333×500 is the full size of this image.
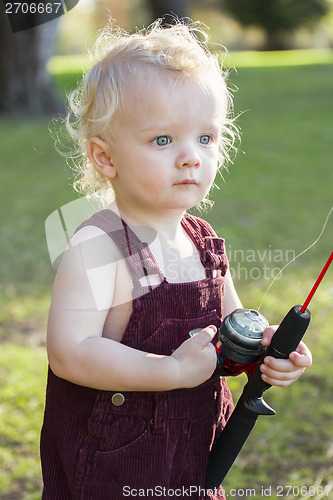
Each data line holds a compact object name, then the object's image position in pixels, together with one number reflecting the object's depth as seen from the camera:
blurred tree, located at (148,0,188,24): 12.66
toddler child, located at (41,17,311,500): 1.34
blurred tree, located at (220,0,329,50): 32.41
